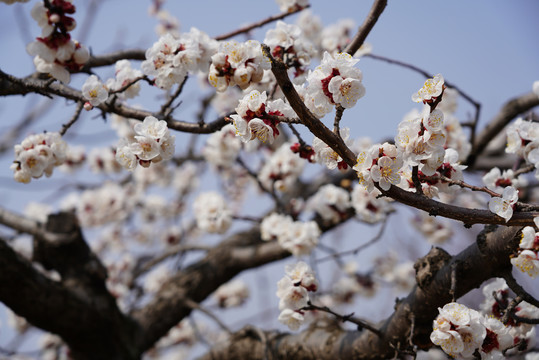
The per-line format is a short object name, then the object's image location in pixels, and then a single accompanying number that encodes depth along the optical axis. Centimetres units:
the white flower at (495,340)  114
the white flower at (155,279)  387
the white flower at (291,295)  124
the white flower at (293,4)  146
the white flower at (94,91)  121
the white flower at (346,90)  112
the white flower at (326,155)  115
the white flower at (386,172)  110
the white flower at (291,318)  126
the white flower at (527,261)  116
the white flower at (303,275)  124
